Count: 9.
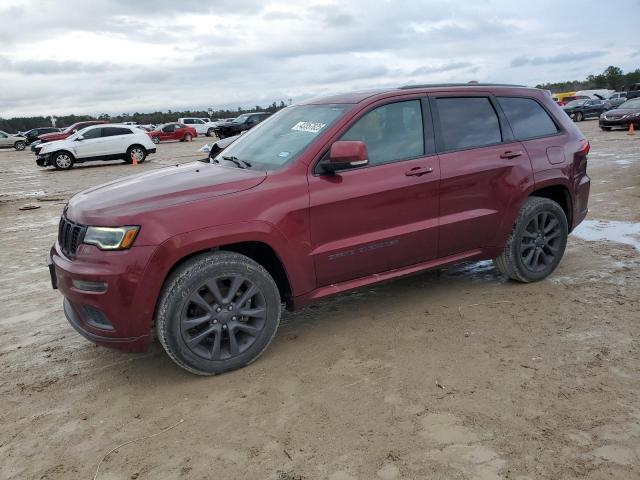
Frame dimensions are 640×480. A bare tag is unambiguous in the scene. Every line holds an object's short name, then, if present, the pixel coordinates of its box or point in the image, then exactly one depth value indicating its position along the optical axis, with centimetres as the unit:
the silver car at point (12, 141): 3844
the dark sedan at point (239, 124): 3266
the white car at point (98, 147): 1966
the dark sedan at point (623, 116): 2252
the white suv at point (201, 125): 4109
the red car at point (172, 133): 3662
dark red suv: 335
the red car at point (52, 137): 2464
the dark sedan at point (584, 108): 3478
